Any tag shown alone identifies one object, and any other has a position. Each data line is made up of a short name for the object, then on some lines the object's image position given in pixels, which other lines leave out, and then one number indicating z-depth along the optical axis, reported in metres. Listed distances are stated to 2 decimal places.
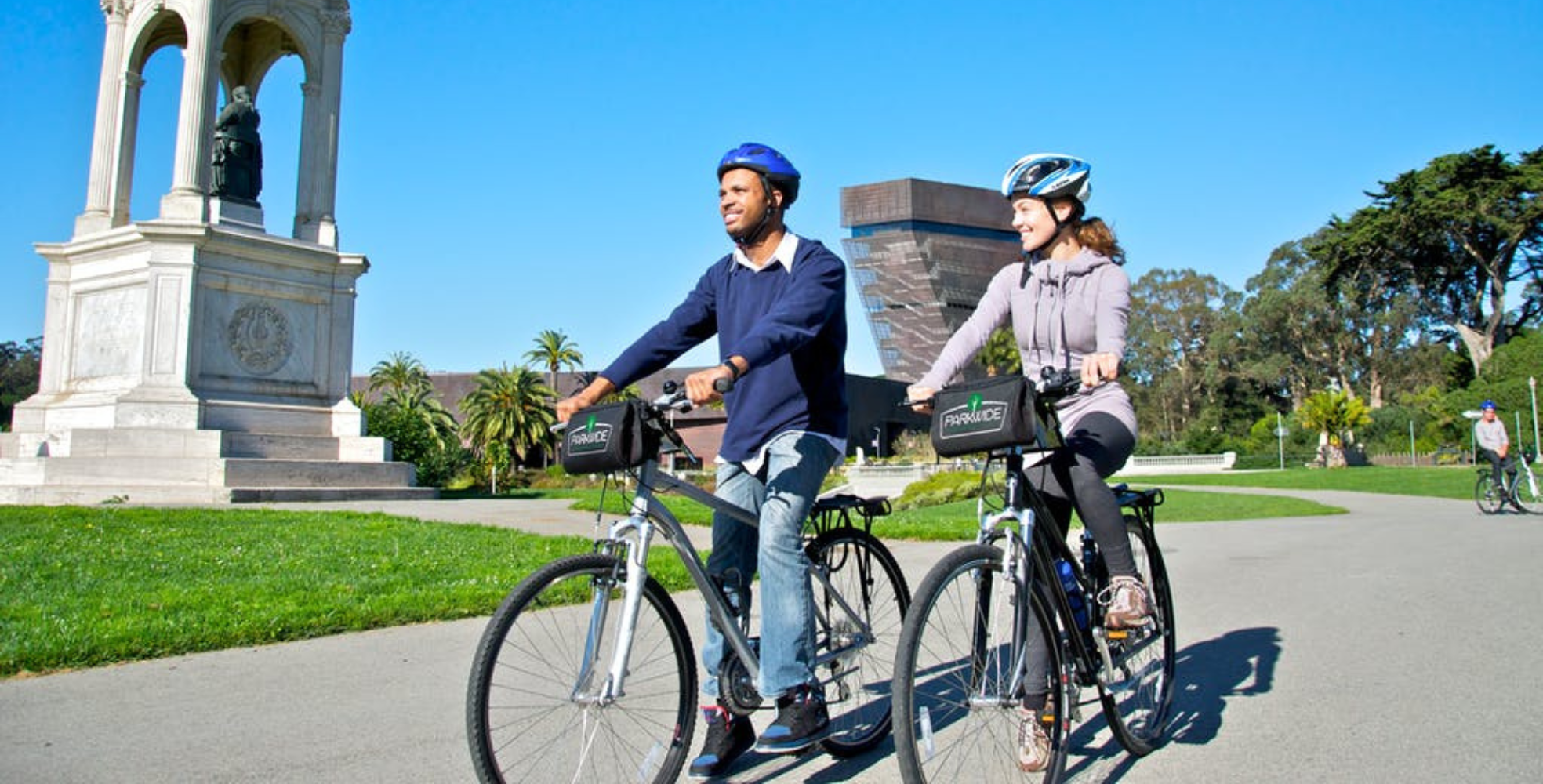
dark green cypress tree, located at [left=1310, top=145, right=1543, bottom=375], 56.09
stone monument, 17.81
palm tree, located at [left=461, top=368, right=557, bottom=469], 60.00
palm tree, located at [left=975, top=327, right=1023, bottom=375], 82.38
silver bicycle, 2.74
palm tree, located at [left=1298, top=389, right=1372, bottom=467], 64.69
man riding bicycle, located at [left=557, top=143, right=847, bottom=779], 3.18
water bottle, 3.41
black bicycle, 2.85
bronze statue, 20.50
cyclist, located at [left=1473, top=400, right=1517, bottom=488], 16.30
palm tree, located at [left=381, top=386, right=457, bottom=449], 54.23
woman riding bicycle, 3.54
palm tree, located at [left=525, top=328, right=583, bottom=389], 76.81
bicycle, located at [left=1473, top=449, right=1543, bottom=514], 16.67
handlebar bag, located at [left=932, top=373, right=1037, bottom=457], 2.97
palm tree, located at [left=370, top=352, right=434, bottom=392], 73.44
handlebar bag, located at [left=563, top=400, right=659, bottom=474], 2.95
